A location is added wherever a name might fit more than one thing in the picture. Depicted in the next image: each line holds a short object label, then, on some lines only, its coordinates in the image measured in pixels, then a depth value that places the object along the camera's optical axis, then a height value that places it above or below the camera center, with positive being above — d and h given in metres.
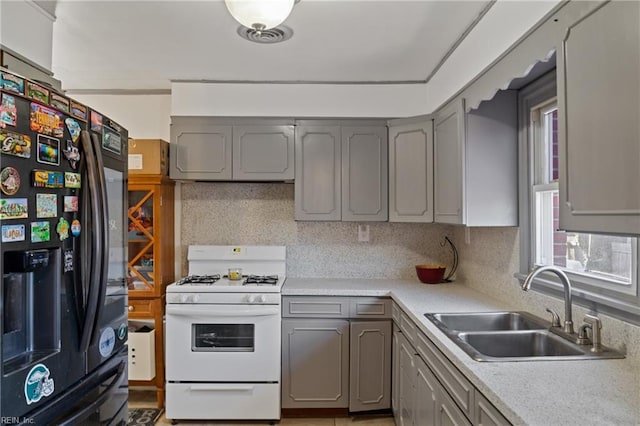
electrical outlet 3.34 -0.12
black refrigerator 1.14 -0.13
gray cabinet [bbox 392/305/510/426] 1.33 -0.72
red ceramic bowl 2.98 -0.42
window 1.57 -0.10
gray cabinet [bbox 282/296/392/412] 2.79 -0.94
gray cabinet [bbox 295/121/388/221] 3.06 +0.38
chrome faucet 1.62 -0.29
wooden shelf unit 2.98 -0.29
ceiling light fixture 1.62 +0.85
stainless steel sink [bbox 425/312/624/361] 1.50 -0.52
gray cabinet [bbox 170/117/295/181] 3.04 +0.54
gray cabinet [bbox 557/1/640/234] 1.01 +0.27
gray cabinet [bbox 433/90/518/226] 2.26 +0.32
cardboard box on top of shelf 2.88 +0.45
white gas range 2.71 -0.90
